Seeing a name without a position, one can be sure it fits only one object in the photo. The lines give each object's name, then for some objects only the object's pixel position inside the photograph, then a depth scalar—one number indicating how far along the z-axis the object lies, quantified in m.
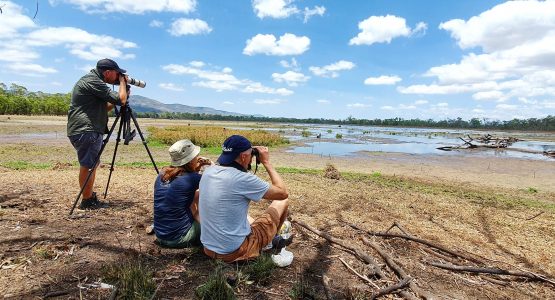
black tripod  4.96
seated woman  3.61
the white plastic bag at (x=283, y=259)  3.48
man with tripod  4.83
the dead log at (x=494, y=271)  3.81
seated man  3.15
